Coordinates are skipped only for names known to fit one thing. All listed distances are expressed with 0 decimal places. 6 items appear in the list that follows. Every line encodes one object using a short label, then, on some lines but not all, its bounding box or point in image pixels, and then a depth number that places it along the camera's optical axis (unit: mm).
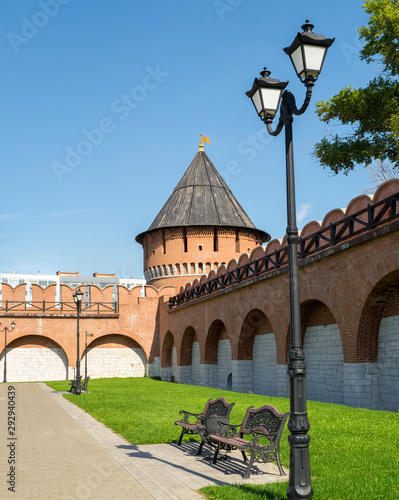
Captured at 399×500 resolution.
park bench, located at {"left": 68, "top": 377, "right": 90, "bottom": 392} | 21234
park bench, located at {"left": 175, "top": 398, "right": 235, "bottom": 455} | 8172
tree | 18781
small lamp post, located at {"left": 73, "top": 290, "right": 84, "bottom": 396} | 20375
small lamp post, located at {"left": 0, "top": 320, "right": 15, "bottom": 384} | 31962
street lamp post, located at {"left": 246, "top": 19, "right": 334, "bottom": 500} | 5277
